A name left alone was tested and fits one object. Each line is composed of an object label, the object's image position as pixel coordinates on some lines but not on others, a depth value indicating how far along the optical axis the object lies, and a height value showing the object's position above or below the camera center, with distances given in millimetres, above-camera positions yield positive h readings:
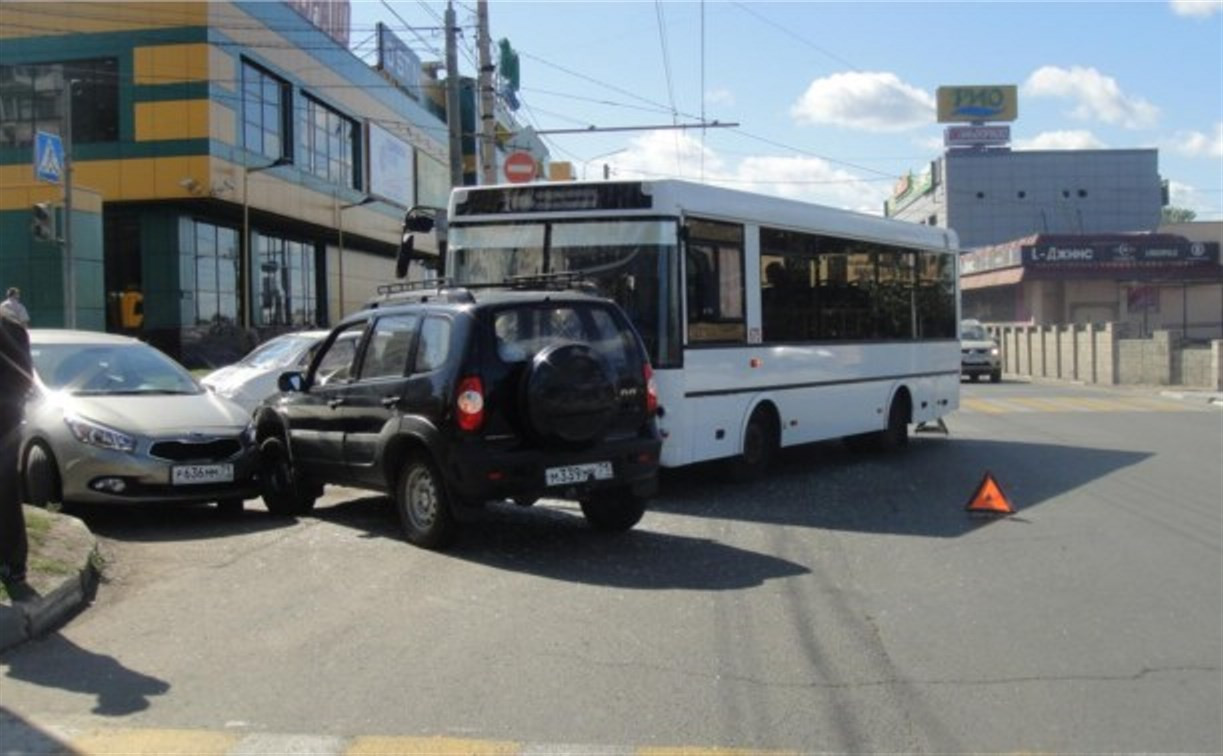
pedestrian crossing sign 22203 +3926
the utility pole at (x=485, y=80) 23828 +5700
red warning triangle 10250 -1366
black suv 7961 -389
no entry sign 23312 +3770
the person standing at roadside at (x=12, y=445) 6457 -480
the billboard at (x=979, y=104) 107938 +22766
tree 139625 +15905
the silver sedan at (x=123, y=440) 9094 -659
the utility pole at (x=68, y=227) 23875 +2716
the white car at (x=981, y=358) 36219 -337
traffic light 22172 +2644
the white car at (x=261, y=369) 14484 -162
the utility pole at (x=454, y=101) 22062 +4897
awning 60281 +3783
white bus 10781 +660
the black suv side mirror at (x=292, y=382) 9695 -218
